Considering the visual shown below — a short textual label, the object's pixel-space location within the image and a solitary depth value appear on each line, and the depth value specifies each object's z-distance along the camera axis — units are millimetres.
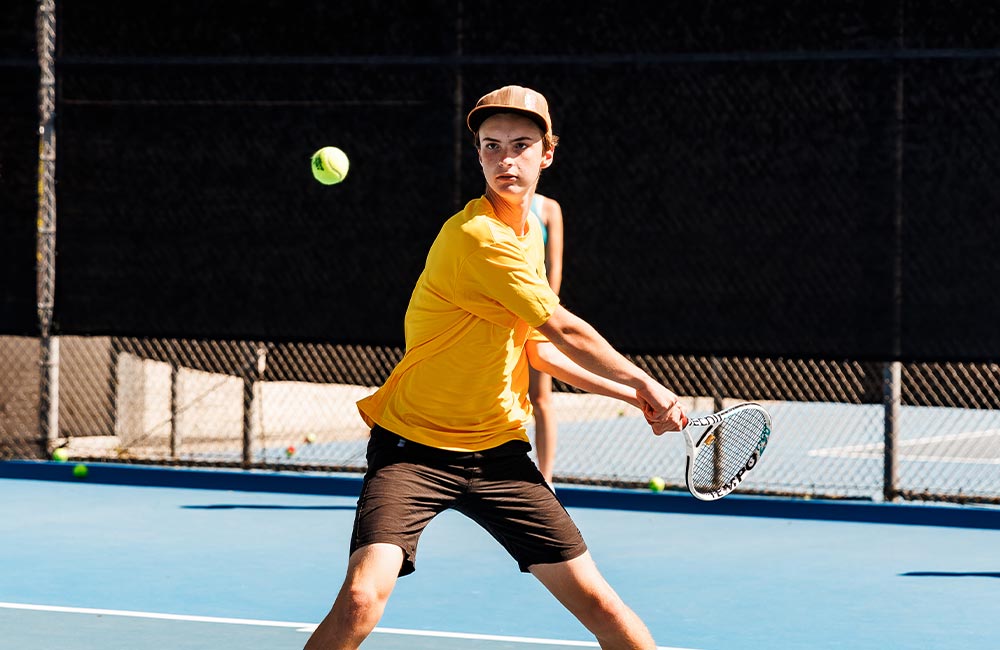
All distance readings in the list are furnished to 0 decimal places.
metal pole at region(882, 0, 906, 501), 16734
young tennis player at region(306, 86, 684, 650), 7598
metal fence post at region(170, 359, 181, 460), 20203
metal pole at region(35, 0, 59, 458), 19516
